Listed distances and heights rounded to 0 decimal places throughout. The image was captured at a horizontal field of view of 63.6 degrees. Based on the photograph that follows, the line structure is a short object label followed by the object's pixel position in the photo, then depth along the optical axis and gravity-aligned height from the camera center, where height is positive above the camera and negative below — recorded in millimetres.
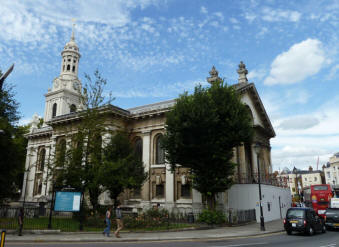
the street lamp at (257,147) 21080 +3610
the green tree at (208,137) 22094 +4698
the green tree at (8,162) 21156 +2734
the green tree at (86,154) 19891 +3140
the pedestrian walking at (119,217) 15344 -1146
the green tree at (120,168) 20281 +2263
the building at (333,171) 84188 +7684
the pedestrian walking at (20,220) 15125 -1252
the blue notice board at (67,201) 17172 -250
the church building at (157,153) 28594 +5084
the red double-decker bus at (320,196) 29500 -52
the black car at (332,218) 19684 -1602
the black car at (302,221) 17047 -1577
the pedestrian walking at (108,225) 15305 -1540
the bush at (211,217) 21328 -1609
